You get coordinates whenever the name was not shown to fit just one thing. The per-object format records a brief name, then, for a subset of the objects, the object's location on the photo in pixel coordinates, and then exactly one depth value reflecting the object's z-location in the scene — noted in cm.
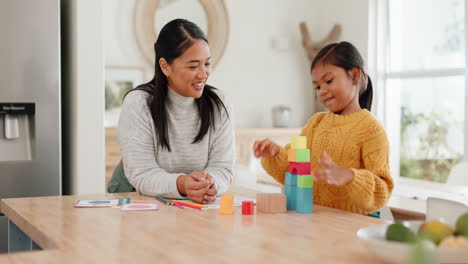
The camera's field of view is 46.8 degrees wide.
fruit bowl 80
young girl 151
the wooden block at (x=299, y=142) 148
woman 179
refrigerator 247
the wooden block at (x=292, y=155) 147
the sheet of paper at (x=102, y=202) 153
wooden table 98
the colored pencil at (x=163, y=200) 158
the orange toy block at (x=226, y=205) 142
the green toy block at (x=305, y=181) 145
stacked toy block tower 144
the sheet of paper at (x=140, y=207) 148
